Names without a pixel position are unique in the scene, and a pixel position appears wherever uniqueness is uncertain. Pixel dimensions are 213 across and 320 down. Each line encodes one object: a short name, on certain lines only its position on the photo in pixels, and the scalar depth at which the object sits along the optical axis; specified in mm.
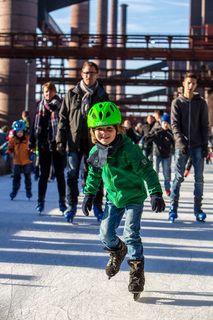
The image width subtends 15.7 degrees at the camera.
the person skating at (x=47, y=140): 9295
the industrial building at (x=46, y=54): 37502
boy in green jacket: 4865
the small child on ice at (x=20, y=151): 12224
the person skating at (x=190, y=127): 8762
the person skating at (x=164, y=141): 14206
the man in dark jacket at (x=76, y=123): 8482
